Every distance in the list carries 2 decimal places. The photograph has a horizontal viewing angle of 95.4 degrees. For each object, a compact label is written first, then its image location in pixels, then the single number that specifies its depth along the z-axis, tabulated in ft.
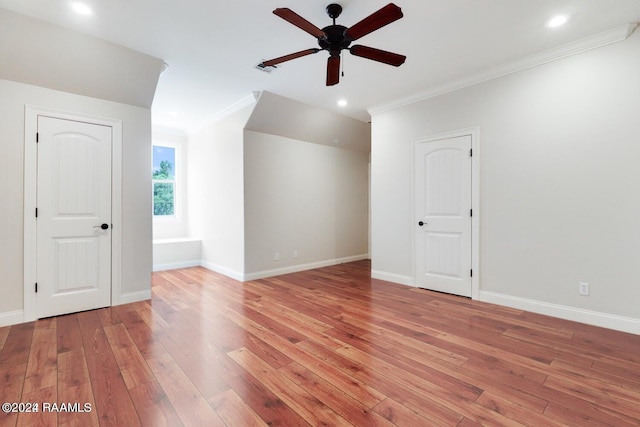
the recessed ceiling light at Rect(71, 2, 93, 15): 8.09
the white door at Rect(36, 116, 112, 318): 10.50
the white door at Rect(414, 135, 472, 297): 12.85
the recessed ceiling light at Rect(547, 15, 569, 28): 8.61
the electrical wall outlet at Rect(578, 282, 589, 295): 9.88
